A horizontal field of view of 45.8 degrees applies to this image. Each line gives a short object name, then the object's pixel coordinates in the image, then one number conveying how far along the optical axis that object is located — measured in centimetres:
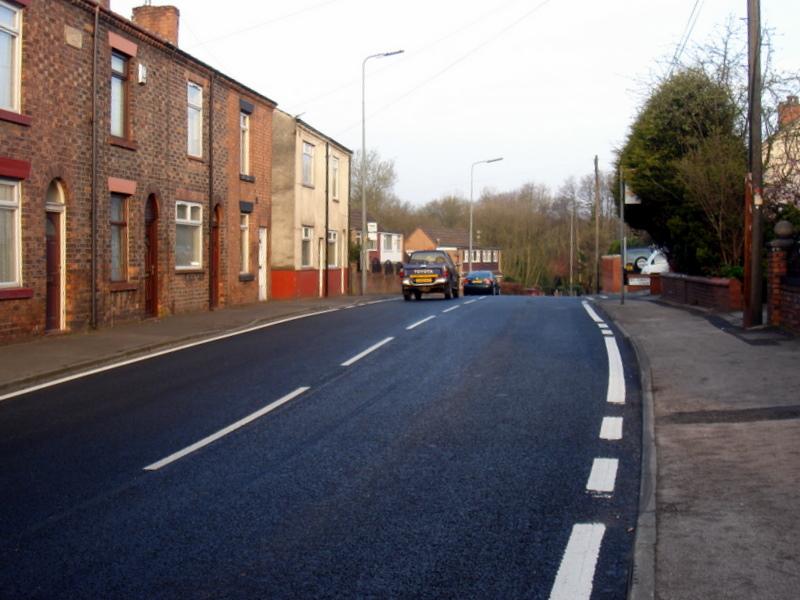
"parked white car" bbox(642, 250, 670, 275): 4464
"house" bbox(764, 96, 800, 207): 2083
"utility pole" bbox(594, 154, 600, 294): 5311
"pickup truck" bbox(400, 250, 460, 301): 3331
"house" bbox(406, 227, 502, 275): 9412
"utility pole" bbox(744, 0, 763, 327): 1619
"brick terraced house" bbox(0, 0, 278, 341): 1644
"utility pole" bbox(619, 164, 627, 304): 2468
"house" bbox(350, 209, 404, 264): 6726
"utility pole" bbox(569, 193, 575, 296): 7188
